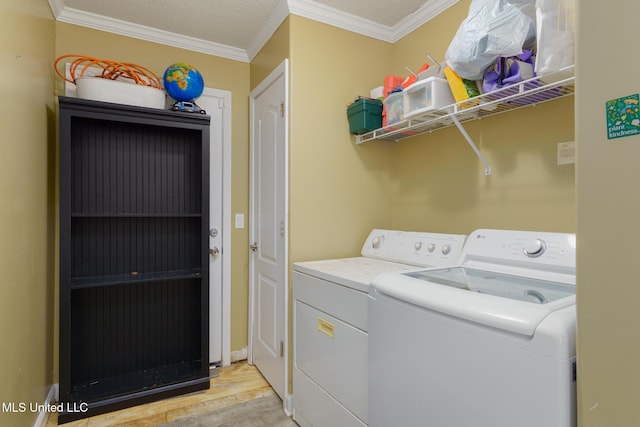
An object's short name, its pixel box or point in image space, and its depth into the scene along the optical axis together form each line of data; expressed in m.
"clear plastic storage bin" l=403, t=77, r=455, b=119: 1.61
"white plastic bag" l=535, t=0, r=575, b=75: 1.13
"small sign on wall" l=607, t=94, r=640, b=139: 0.59
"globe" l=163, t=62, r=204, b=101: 2.26
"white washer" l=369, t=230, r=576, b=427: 0.74
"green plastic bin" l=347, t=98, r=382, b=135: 2.05
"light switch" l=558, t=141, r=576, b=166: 1.41
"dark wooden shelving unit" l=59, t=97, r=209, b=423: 2.07
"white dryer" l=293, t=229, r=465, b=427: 1.46
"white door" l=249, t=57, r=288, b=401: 2.13
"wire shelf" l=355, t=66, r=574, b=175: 1.26
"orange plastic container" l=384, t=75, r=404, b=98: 2.04
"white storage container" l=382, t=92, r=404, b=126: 1.90
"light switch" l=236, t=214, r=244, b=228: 2.73
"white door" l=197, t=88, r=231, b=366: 2.63
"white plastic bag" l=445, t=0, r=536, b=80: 1.29
